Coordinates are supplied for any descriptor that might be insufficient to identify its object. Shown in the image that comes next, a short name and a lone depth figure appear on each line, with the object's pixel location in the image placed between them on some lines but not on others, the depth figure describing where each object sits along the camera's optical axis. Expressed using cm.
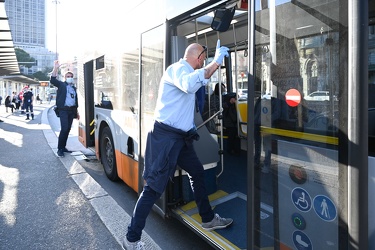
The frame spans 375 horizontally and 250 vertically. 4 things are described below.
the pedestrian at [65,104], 709
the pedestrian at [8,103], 2272
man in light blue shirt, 276
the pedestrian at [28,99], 1811
